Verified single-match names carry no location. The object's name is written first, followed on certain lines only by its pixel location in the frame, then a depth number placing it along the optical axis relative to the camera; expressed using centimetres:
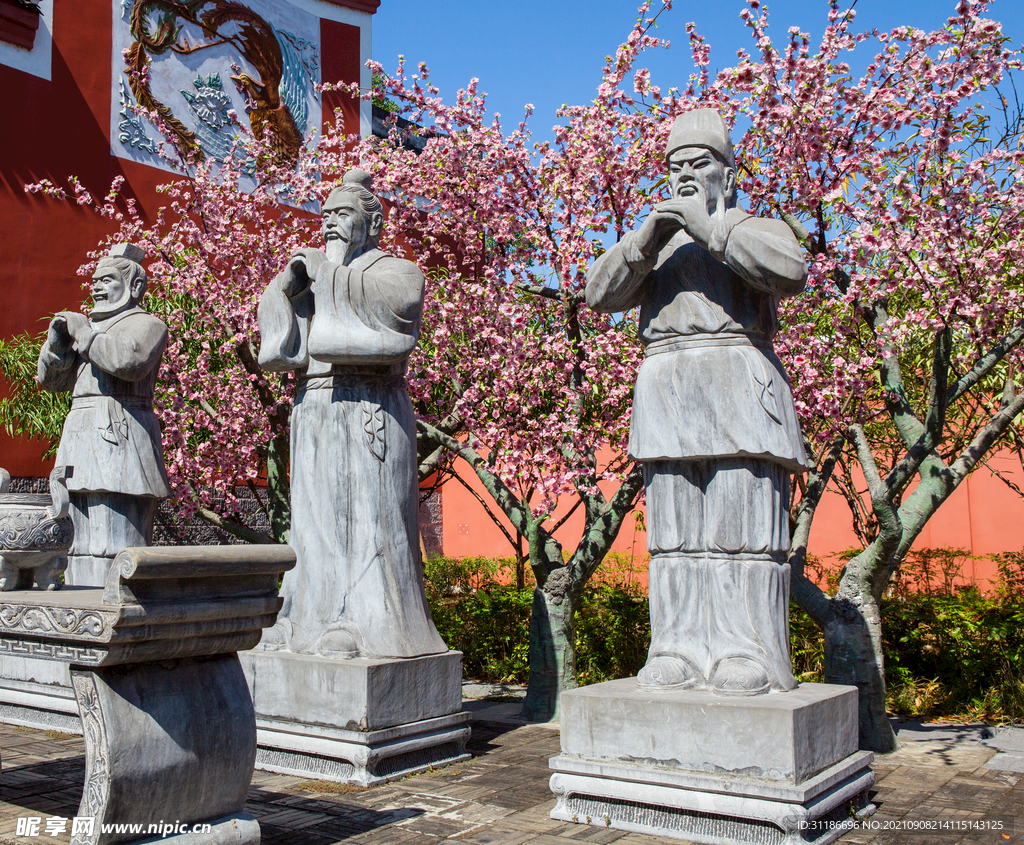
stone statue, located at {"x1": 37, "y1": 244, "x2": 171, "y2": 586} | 580
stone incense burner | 398
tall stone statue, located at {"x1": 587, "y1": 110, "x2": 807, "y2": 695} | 400
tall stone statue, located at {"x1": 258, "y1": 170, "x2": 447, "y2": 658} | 500
